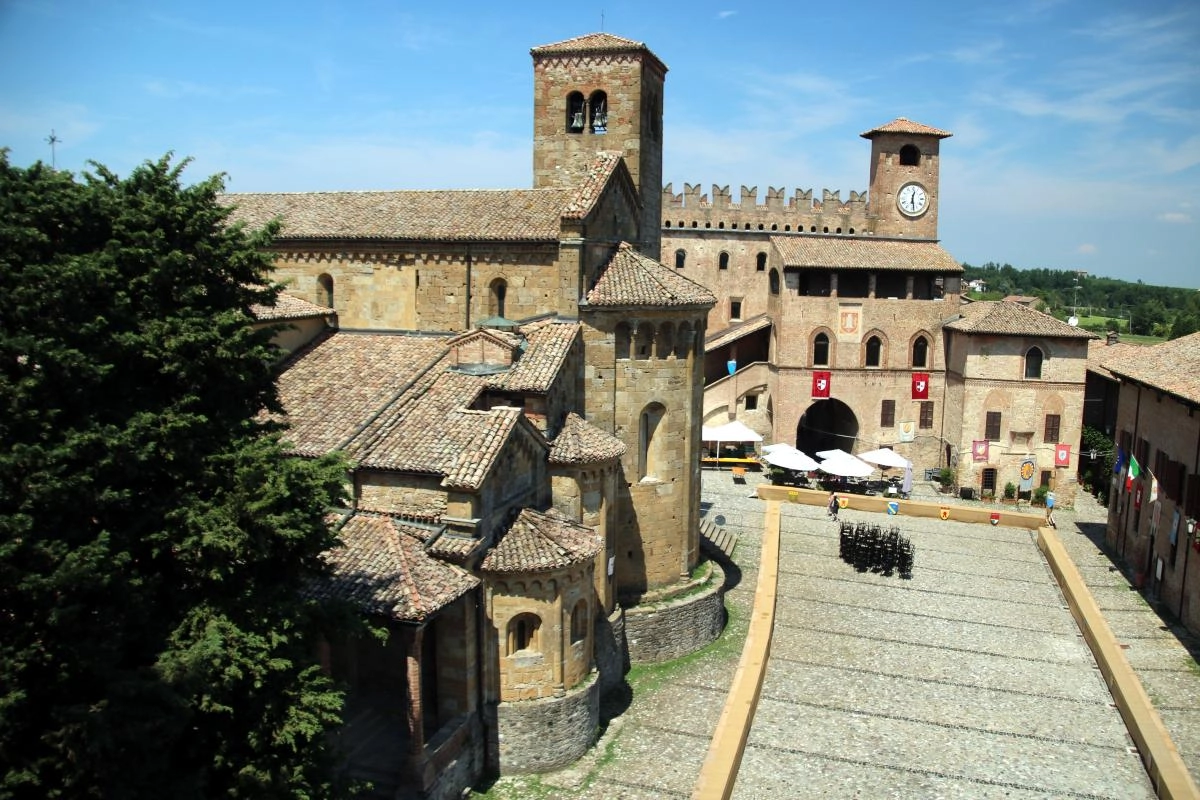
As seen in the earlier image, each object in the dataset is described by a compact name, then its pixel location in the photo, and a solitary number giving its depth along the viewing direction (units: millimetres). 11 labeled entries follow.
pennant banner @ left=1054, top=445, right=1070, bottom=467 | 43625
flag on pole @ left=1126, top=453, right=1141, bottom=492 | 34094
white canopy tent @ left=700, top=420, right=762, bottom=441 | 44219
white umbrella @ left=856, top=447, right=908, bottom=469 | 42094
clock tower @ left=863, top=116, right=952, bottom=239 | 50938
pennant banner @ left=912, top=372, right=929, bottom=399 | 46875
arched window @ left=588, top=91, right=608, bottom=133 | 28688
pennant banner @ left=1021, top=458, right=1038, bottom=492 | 43938
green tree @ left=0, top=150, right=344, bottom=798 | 10711
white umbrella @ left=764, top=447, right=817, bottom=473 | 40375
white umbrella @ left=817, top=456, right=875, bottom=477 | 39156
